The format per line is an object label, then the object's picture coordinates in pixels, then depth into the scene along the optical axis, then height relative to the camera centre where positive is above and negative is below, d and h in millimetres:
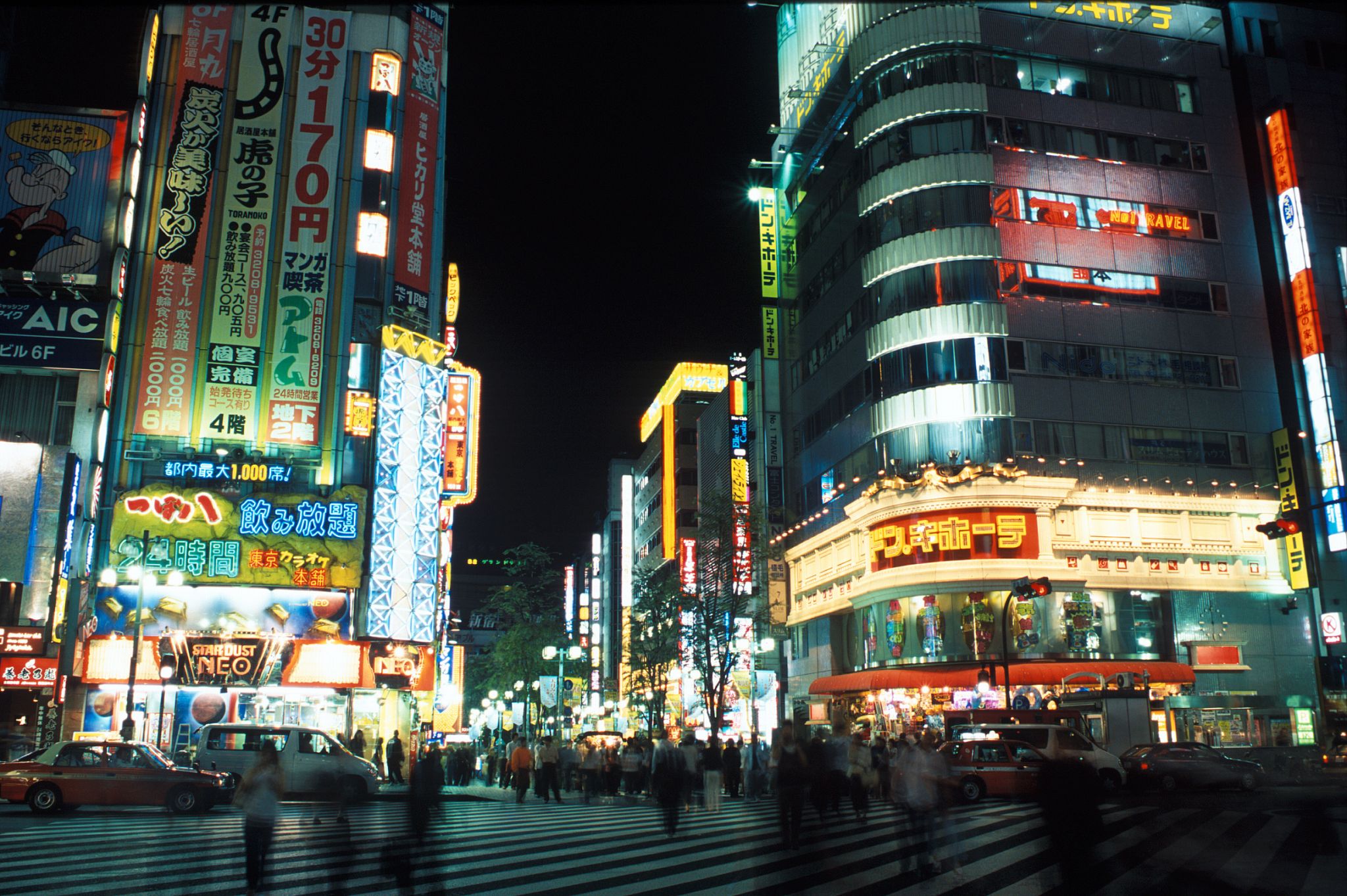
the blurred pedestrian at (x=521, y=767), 27031 -1575
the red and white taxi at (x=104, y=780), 20438 -1360
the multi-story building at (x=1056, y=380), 37375 +11683
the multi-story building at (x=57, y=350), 32844 +11751
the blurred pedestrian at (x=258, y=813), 10188 -994
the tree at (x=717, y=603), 39250 +3740
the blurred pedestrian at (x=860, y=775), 19312 -1384
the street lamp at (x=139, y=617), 27781 +2347
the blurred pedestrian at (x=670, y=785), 17062 -1298
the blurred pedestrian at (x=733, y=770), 28312 -1765
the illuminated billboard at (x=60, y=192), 36062 +17560
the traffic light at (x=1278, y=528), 23078 +3586
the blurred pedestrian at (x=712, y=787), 22250 -1750
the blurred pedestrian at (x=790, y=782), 14023 -1053
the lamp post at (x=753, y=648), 48375 +2485
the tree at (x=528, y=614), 58656 +4985
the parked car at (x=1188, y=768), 25438 -1688
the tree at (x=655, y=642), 49188 +2839
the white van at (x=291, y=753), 24672 -1079
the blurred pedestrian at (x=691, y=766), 23609 -1447
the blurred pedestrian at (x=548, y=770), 27391 -1674
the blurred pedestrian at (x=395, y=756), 32094 -1487
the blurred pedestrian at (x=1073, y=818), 9281 -1036
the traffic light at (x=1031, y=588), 28000 +2888
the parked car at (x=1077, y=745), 24781 -1087
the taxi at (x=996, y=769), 23859 -1545
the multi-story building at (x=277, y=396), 36125 +10913
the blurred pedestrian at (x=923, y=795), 12203 -1087
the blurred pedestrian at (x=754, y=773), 26547 -1738
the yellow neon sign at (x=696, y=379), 79000 +23679
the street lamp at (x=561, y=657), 34719 +2107
